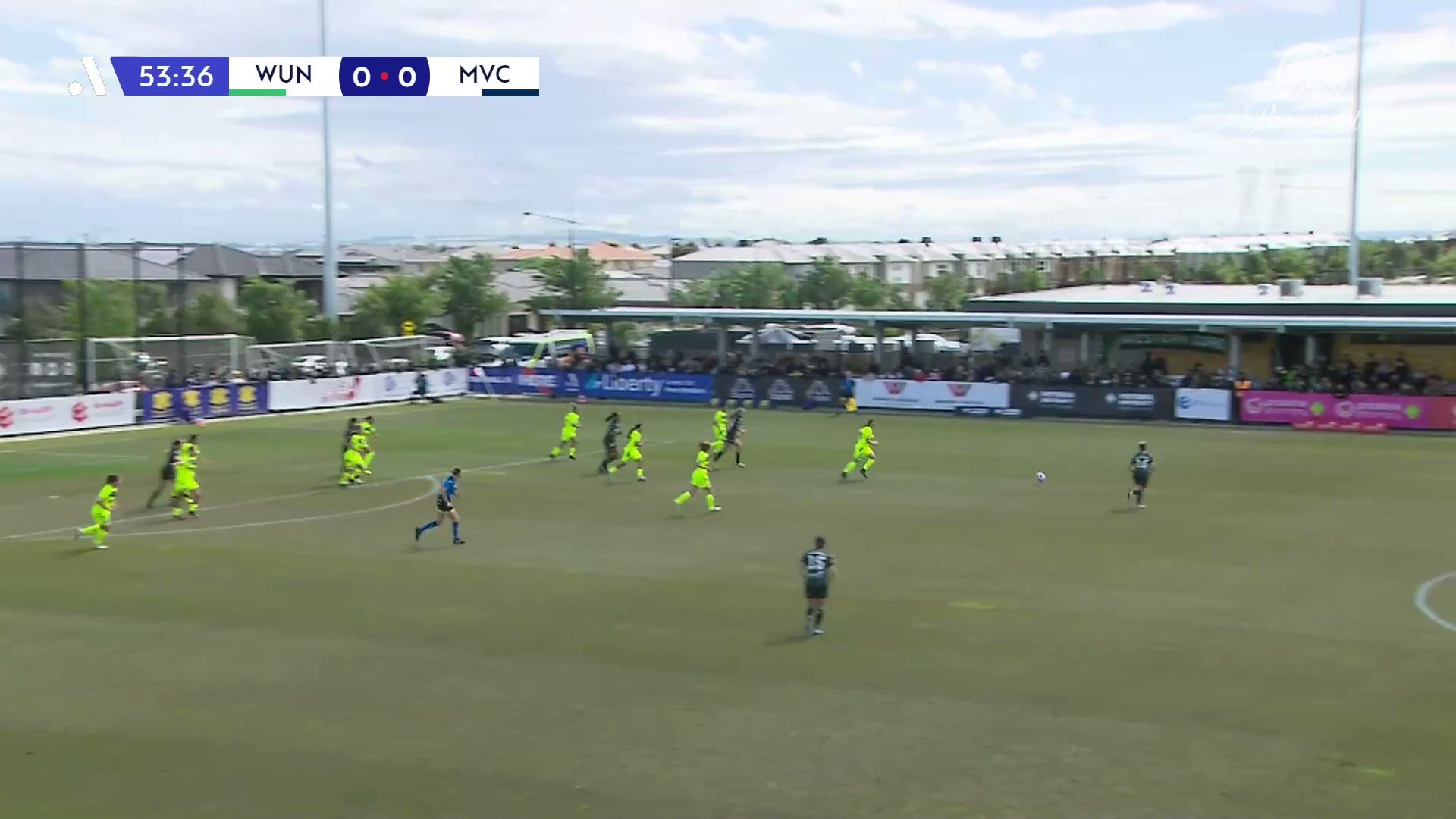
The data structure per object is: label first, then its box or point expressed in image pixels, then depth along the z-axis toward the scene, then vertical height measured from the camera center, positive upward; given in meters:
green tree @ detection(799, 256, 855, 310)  105.38 +3.59
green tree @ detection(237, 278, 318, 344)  73.62 +0.96
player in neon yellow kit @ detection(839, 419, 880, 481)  36.53 -3.07
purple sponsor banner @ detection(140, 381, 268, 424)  53.59 -2.81
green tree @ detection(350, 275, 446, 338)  81.81 +1.53
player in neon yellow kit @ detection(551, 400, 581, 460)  40.28 -2.73
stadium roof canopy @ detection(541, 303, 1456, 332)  53.06 +0.65
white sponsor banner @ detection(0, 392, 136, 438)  48.81 -2.98
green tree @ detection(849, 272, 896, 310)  104.50 +3.02
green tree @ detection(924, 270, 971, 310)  108.50 +3.30
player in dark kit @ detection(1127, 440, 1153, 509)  31.36 -3.06
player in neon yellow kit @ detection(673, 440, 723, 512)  30.52 -3.11
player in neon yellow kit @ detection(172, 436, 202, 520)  30.86 -3.36
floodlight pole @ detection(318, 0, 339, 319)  71.69 +3.72
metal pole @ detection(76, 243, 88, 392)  56.38 +1.46
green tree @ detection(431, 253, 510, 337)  92.19 +2.64
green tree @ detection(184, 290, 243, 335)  69.56 +0.70
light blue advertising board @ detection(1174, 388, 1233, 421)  52.59 -2.67
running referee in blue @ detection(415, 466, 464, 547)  26.98 -3.34
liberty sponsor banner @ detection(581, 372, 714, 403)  63.22 -2.48
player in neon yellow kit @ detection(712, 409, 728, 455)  39.16 -2.76
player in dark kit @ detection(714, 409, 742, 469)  39.69 -2.93
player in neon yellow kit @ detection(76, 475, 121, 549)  26.77 -3.48
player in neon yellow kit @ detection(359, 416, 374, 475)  36.41 -2.58
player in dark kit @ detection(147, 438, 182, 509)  31.62 -3.08
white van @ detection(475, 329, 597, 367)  76.50 -0.77
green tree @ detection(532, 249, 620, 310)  99.44 +3.47
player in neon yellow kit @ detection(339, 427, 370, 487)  36.03 -3.27
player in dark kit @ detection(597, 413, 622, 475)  37.28 -2.96
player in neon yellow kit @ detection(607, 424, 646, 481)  36.06 -2.99
